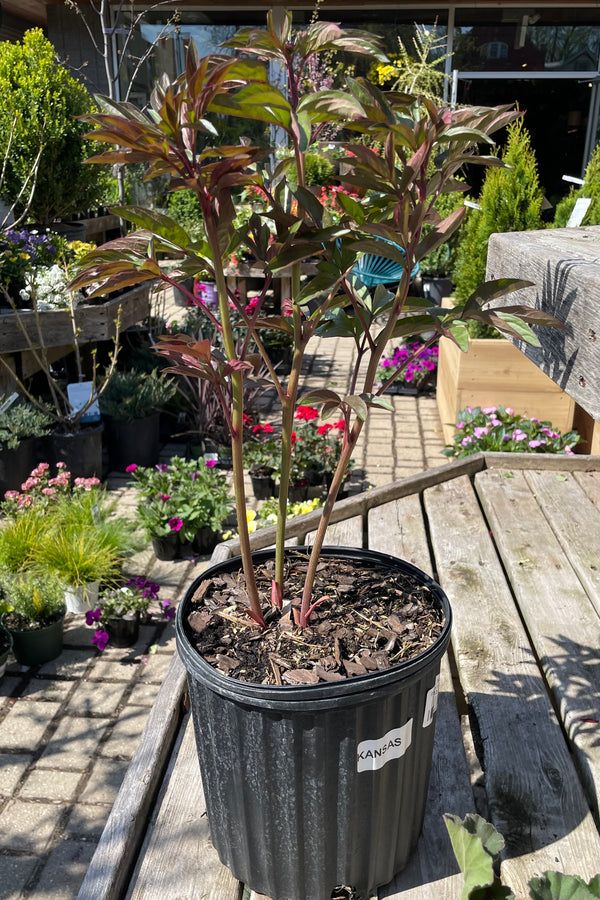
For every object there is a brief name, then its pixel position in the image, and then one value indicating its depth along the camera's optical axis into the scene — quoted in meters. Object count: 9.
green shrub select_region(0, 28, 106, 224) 4.59
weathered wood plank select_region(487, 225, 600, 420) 0.91
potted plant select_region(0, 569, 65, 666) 2.87
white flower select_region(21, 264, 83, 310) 4.37
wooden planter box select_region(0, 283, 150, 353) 4.30
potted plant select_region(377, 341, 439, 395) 5.94
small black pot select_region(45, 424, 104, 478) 4.23
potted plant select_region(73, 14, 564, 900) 0.97
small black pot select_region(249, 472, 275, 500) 4.20
